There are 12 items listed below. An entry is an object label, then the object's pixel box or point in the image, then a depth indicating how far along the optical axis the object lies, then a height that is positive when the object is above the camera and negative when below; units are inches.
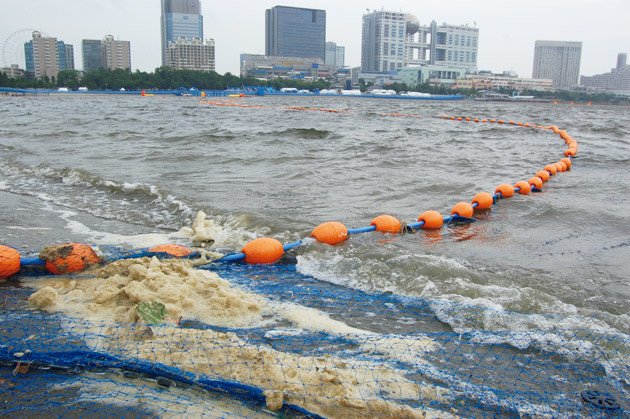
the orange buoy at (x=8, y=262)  173.5 -54.4
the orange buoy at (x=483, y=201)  311.3 -55.2
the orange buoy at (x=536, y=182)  378.4 -53.2
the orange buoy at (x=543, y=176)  414.9 -52.7
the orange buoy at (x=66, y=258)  179.5 -54.9
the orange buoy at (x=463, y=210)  283.1 -55.5
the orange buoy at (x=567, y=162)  496.4 -49.6
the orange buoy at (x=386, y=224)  246.7 -55.9
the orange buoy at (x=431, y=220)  261.9 -56.6
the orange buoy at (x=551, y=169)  446.3 -51.0
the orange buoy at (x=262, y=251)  204.4 -58.0
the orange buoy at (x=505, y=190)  341.7 -53.5
